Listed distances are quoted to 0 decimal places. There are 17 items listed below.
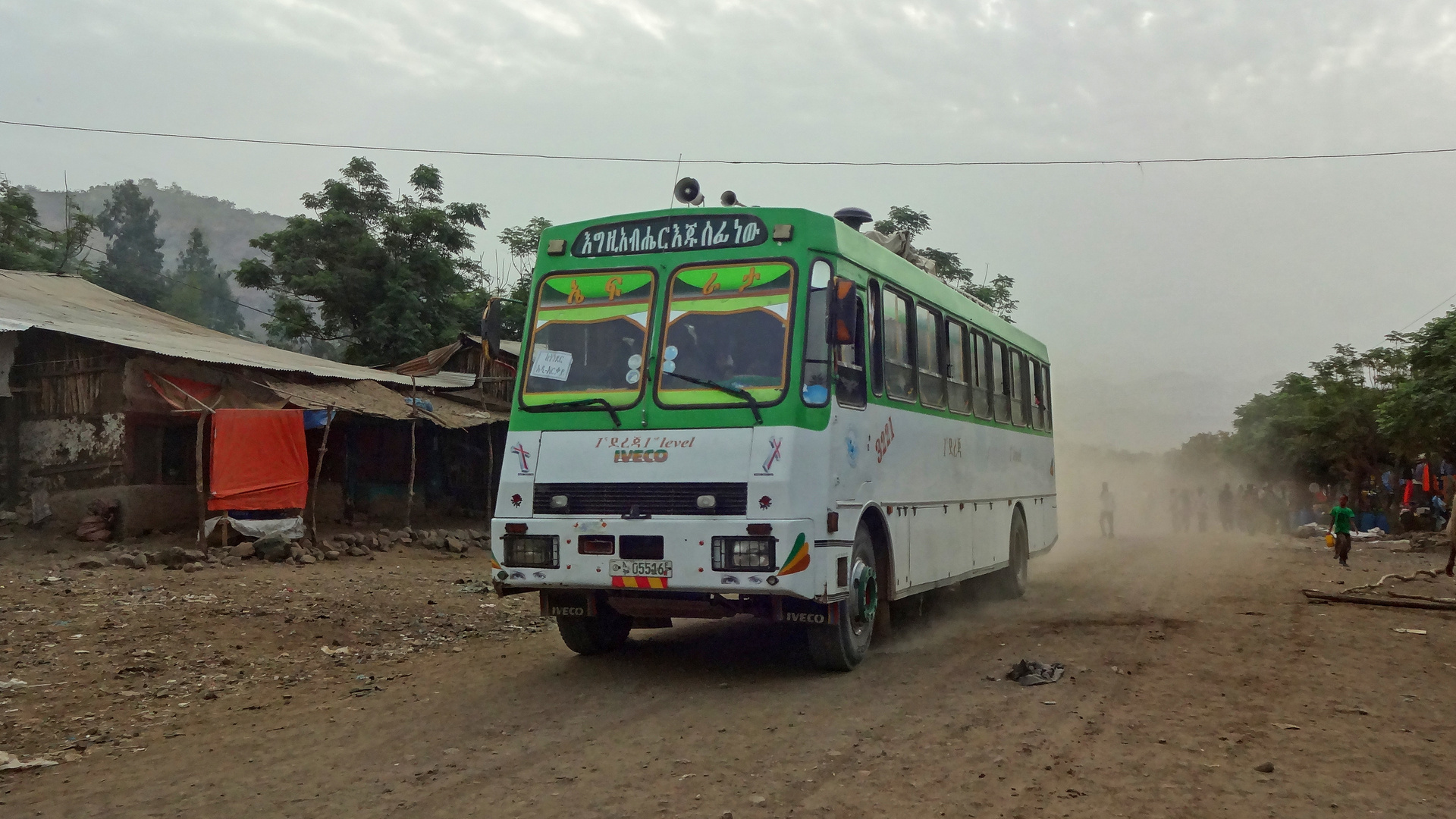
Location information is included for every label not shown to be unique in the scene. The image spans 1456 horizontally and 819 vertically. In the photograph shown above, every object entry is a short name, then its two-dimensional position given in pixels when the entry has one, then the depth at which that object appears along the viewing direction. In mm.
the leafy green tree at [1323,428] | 34500
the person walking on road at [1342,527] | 18891
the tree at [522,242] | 35631
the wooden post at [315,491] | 17031
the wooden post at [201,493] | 15812
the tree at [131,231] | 74438
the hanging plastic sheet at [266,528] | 16189
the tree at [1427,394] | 20844
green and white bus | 6840
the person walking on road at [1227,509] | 37688
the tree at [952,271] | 29344
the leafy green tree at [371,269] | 30016
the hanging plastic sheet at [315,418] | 17984
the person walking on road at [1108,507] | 31516
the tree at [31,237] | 34544
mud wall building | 17047
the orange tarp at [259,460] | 16234
